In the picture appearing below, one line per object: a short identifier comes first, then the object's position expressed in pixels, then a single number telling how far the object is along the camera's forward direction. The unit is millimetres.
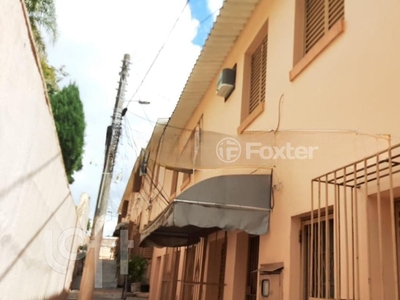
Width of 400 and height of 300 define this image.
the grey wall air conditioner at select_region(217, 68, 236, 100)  8859
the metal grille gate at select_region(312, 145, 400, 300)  3461
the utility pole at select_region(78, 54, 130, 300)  11047
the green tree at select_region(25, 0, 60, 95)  14688
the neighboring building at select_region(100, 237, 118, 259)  33906
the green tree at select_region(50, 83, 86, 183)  21578
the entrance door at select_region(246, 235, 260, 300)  6882
